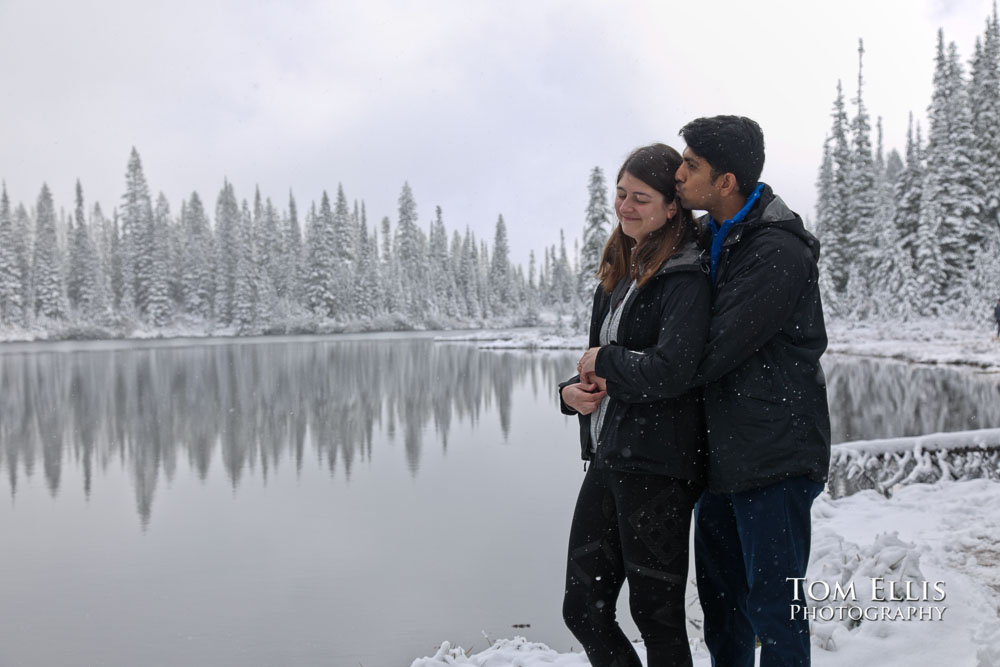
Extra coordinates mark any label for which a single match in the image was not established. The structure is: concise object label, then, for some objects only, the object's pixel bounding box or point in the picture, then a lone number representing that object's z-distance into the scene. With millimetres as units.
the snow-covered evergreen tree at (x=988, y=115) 32469
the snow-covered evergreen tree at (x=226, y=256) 65188
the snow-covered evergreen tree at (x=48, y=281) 59000
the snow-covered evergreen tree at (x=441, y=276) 84375
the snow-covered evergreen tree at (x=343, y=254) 71000
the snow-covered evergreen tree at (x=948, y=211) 31562
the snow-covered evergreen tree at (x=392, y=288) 76750
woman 2291
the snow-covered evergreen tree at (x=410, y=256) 80188
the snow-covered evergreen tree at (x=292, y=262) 71625
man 2221
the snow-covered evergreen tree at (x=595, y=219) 40888
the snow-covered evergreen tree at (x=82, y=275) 61875
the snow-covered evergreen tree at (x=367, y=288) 71562
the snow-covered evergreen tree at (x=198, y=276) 65375
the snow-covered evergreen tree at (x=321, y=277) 68000
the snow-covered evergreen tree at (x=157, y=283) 61156
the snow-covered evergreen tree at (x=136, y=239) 62656
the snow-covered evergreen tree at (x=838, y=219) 39281
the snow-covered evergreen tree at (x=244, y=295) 63719
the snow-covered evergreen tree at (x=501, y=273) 93062
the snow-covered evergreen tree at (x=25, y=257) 60997
